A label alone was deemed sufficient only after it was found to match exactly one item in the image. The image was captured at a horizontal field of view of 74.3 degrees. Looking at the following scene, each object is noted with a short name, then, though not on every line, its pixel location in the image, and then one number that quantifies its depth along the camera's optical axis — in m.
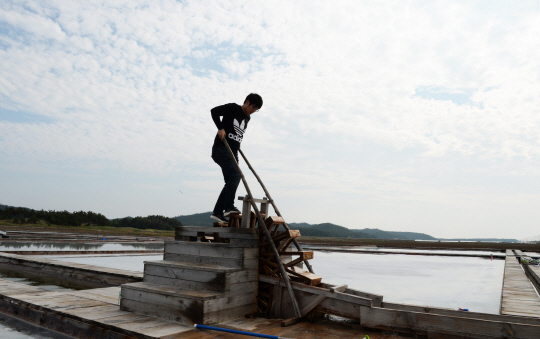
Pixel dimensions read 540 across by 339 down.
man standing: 5.40
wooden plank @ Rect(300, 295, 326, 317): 4.34
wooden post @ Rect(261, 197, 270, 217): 5.50
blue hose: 3.59
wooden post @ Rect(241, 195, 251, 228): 4.98
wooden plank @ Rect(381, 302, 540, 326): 3.67
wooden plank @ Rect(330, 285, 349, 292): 4.30
